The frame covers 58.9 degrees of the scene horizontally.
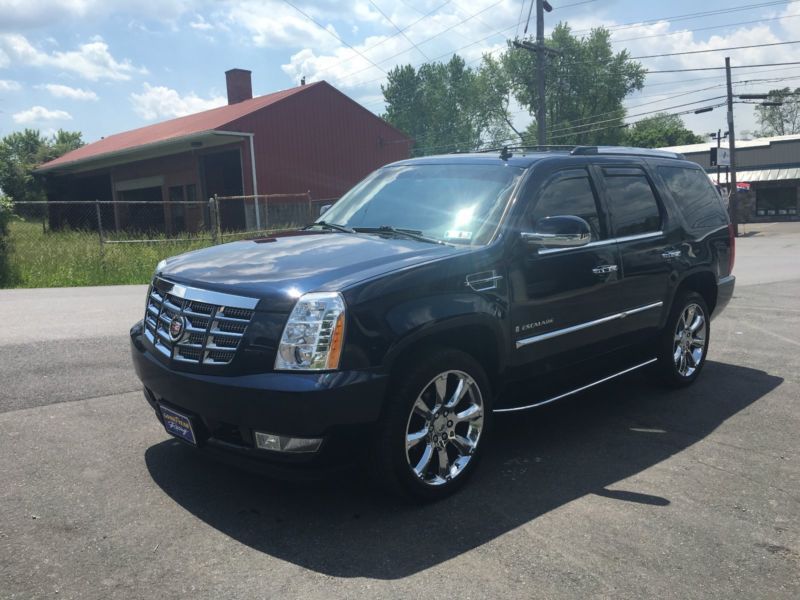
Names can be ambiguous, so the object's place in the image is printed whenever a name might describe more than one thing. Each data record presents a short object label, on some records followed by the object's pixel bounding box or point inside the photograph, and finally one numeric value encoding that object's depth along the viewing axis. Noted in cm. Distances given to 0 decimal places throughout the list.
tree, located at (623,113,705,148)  8675
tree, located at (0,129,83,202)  5609
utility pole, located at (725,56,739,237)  3688
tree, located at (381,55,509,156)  8531
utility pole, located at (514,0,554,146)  2759
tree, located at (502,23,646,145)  7119
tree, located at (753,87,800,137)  9994
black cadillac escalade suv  338
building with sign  4884
